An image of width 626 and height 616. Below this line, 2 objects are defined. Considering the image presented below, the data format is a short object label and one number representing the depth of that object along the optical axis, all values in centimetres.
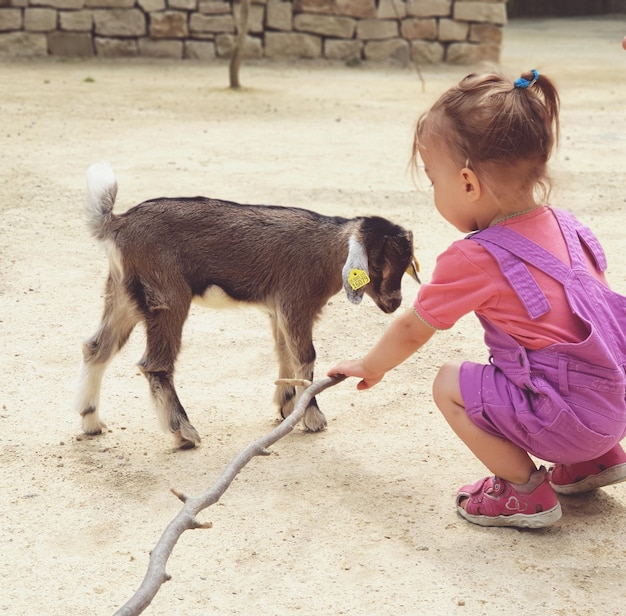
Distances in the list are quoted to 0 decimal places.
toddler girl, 249
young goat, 315
